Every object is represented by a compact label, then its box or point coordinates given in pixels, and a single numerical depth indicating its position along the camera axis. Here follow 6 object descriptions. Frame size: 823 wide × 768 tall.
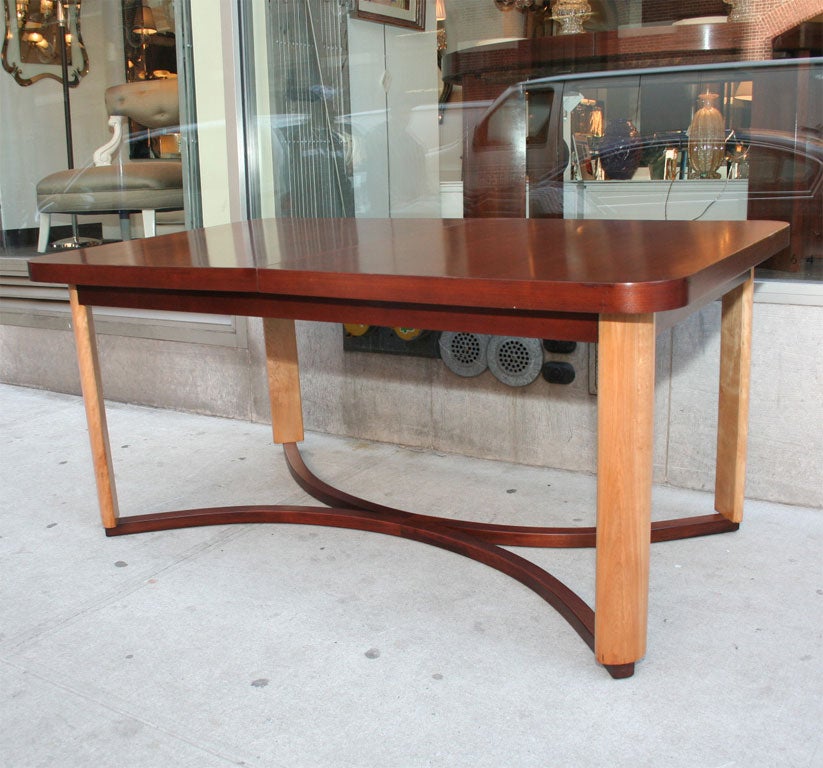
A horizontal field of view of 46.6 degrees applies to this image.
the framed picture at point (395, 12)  2.70
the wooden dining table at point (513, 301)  1.44
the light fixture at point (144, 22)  3.38
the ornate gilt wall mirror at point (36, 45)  3.70
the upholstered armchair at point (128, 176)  3.41
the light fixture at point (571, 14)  2.44
